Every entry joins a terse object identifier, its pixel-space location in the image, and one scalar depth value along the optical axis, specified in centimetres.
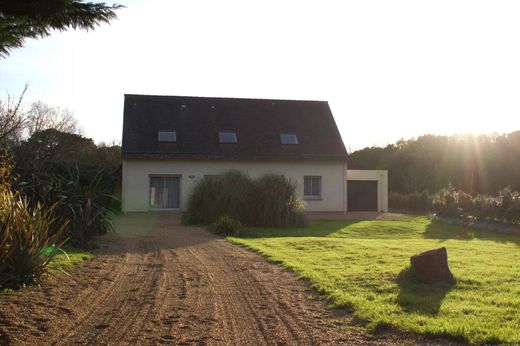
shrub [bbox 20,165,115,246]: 1227
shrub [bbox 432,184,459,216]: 2538
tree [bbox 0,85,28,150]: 1168
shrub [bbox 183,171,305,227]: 2139
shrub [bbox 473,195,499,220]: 2368
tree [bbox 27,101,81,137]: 3597
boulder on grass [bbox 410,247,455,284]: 848
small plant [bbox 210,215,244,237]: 1780
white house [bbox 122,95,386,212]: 2805
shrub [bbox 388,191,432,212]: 3347
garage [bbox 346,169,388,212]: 3312
